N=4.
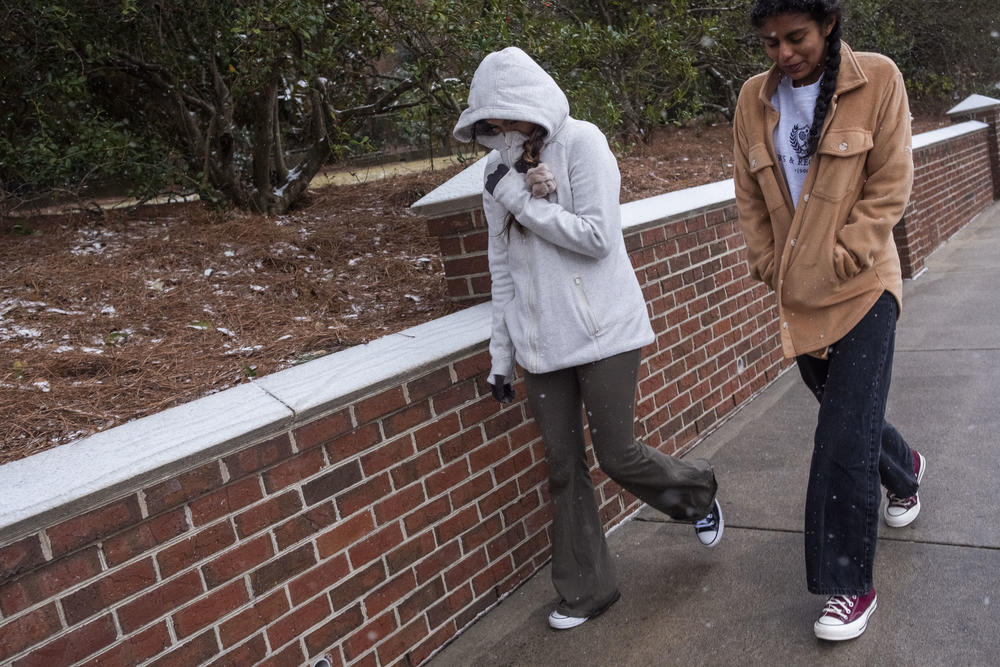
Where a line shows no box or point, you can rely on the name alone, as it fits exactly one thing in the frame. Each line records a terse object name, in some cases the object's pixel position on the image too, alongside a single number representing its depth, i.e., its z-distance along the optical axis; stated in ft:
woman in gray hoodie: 9.76
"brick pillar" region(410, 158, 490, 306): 13.04
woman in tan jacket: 9.04
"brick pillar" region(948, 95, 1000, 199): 41.14
